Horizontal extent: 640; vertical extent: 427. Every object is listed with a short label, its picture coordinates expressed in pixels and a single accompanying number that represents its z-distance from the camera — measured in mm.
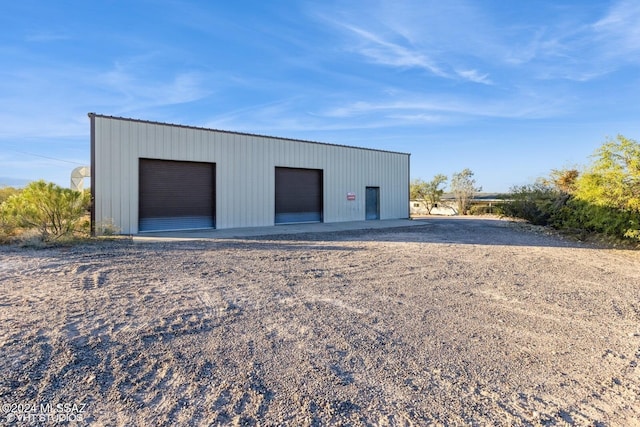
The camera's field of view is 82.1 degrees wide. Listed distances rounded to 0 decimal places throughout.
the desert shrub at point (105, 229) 11859
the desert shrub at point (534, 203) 16109
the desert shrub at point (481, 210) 27731
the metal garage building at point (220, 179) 12492
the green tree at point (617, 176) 9680
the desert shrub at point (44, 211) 10266
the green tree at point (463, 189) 29281
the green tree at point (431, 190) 31094
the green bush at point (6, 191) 18109
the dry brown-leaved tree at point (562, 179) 16036
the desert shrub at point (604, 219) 10164
